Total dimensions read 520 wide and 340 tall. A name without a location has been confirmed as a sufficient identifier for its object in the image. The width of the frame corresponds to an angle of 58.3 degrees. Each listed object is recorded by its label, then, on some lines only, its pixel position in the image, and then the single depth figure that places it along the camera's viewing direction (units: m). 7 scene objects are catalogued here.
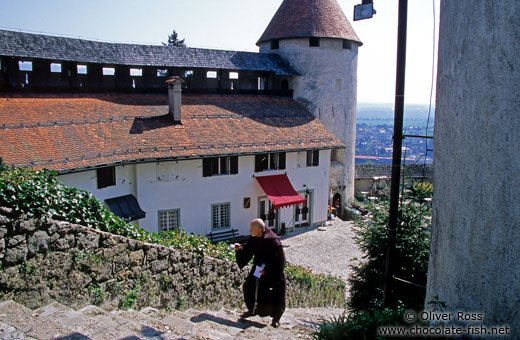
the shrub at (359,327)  5.27
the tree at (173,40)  44.66
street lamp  8.83
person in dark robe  7.29
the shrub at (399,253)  9.16
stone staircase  4.90
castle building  17.55
